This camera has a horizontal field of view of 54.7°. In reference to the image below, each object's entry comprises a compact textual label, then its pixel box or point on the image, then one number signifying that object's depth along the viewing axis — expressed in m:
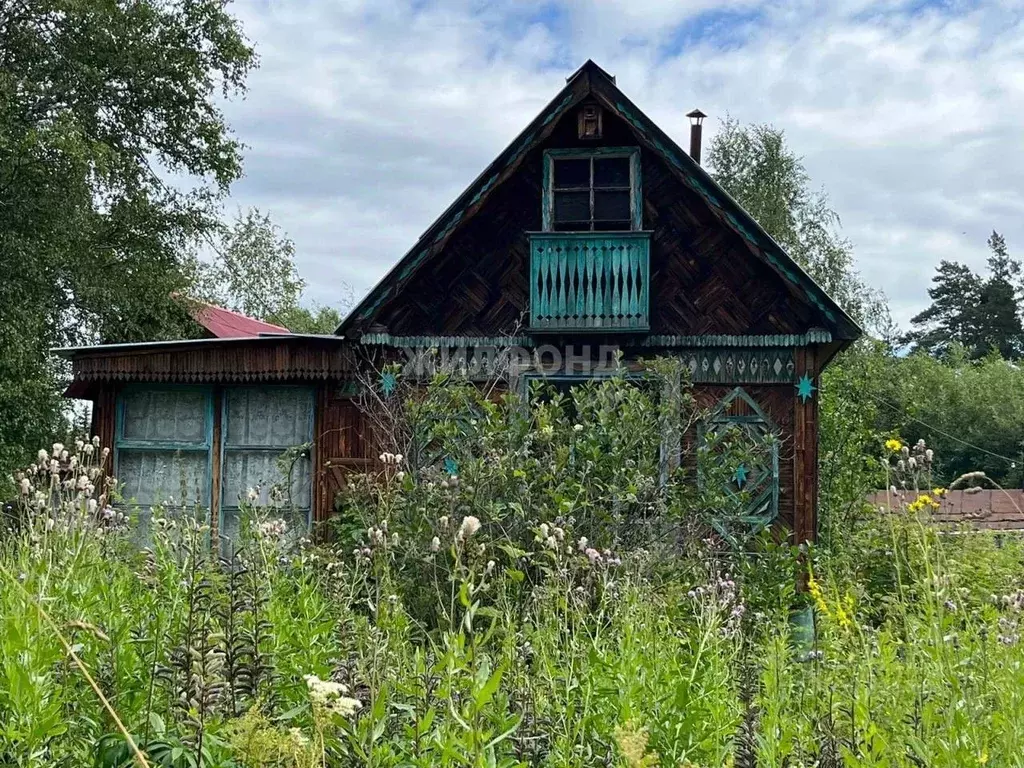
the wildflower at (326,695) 2.13
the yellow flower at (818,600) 4.32
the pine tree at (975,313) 49.09
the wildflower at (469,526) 2.64
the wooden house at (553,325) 10.36
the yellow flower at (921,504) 3.55
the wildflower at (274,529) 5.15
